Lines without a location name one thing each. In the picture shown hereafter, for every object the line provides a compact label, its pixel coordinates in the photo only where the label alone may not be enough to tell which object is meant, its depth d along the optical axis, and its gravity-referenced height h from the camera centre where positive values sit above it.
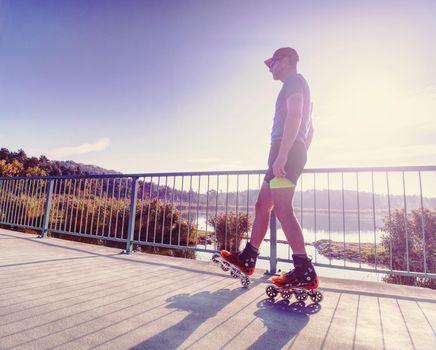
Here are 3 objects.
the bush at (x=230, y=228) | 7.30 -0.34
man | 1.90 +0.36
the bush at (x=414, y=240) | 7.48 -0.54
